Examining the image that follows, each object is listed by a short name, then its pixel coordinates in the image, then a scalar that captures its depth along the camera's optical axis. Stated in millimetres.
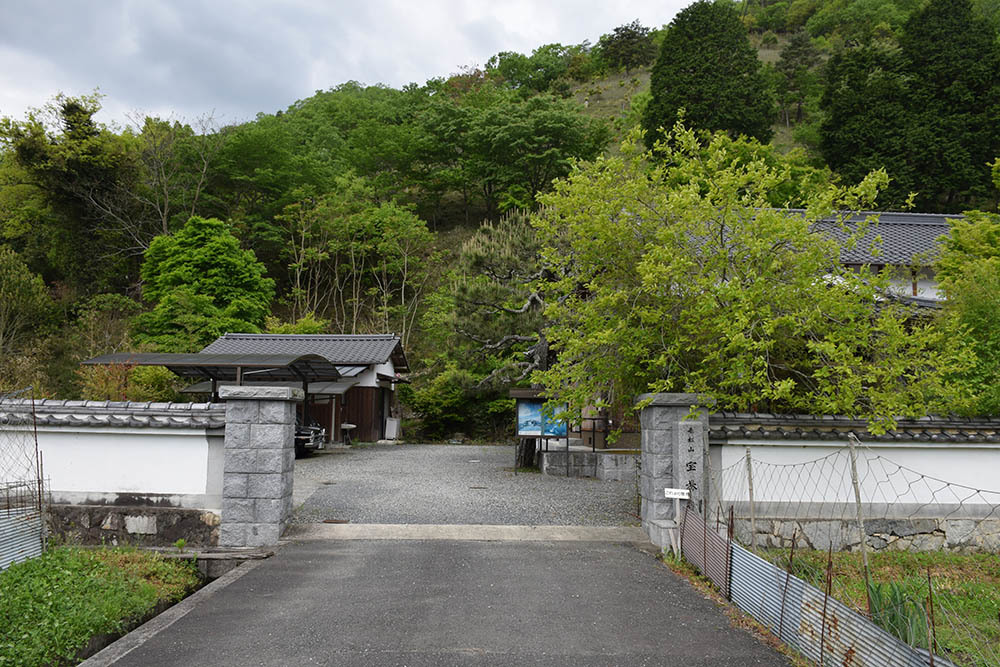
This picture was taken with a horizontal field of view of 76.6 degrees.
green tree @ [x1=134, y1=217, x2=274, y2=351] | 22609
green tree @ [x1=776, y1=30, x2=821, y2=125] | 43375
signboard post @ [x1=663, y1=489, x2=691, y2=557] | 6411
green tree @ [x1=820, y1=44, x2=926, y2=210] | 25016
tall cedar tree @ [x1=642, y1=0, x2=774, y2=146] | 31250
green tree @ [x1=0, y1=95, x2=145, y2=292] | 26359
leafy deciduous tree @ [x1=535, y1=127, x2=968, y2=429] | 6410
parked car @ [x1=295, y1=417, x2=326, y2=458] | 15844
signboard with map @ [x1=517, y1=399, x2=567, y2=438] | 13273
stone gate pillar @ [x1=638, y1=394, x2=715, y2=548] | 6520
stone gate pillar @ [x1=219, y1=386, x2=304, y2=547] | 6555
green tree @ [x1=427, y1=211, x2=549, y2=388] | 14039
